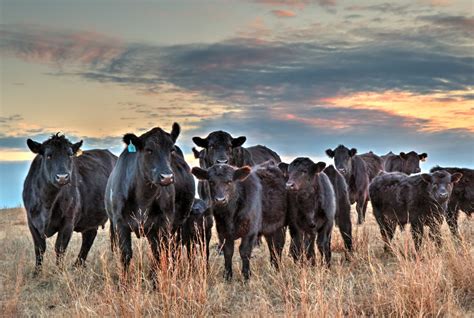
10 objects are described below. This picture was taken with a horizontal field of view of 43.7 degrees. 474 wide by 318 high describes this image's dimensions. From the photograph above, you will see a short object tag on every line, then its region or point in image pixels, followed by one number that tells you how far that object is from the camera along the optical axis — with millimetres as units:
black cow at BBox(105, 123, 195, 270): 8812
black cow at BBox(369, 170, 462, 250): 11719
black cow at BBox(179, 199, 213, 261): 10438
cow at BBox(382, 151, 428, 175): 23744
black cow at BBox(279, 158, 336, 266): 10234
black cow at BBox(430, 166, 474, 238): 13836
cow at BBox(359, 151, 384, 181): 22820
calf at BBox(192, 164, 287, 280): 9359
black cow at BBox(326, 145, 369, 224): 19031
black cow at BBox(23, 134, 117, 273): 10672
